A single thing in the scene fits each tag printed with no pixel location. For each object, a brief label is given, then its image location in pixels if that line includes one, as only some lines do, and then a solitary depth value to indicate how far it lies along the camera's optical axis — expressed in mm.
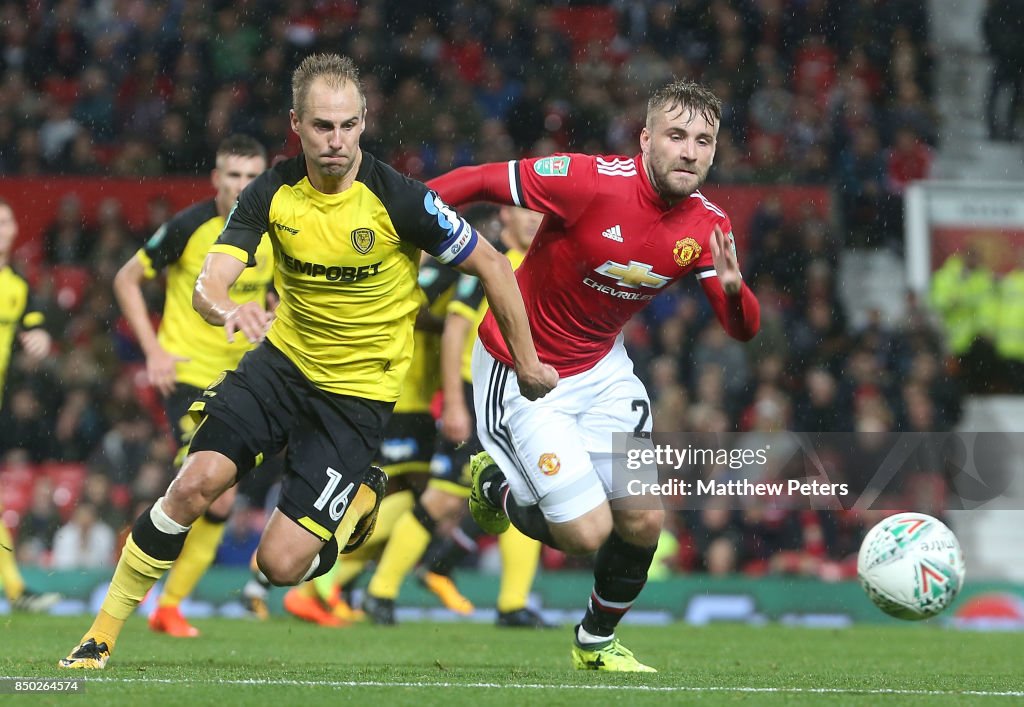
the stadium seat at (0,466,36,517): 24759
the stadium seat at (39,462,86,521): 24547
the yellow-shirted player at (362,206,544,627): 17812
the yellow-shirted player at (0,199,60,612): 18609
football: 12641
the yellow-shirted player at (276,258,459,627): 18891
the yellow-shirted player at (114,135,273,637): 16609
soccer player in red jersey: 12391
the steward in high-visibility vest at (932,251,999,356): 29281
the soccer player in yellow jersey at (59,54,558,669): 11531
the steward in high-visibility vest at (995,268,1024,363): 29281
